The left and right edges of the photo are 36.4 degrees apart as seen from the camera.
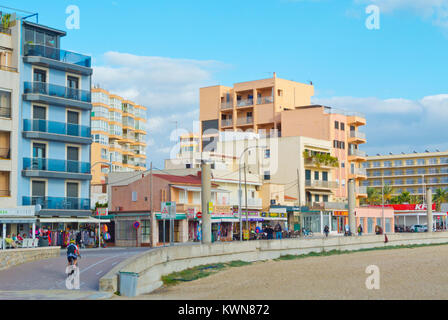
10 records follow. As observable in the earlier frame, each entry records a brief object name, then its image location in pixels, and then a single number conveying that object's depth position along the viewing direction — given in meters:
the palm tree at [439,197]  140.14
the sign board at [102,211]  53.70
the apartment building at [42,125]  48.31
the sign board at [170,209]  38.77
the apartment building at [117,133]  107.00
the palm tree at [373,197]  132.88
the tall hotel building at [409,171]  156.25
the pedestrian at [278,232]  57.53
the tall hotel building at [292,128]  85.06
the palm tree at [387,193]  136.06
